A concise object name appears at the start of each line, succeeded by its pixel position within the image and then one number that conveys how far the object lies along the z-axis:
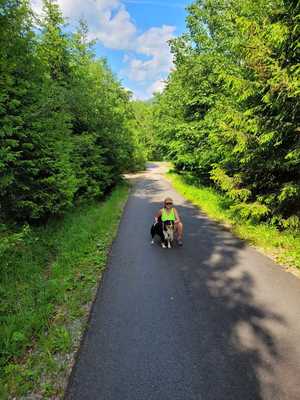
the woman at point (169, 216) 6.86
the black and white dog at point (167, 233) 6.82
